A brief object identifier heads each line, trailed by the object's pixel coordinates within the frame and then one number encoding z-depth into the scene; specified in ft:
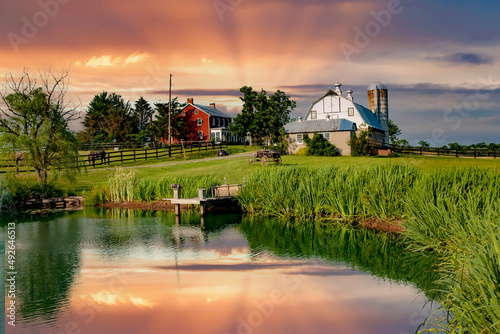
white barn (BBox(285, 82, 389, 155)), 161.17
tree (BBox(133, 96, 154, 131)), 295.07
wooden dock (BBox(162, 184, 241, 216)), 72.54
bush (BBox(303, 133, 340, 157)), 155.12
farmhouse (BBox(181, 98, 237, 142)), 238.68
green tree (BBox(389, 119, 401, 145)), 261.03
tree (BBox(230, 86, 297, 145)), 212.43
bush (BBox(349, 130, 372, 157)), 153.28
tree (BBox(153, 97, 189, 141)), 226.17
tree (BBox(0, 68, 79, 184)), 89.66
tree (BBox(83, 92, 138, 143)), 260.42
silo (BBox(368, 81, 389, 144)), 205.57
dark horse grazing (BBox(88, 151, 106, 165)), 139.42
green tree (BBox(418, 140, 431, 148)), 191.72
